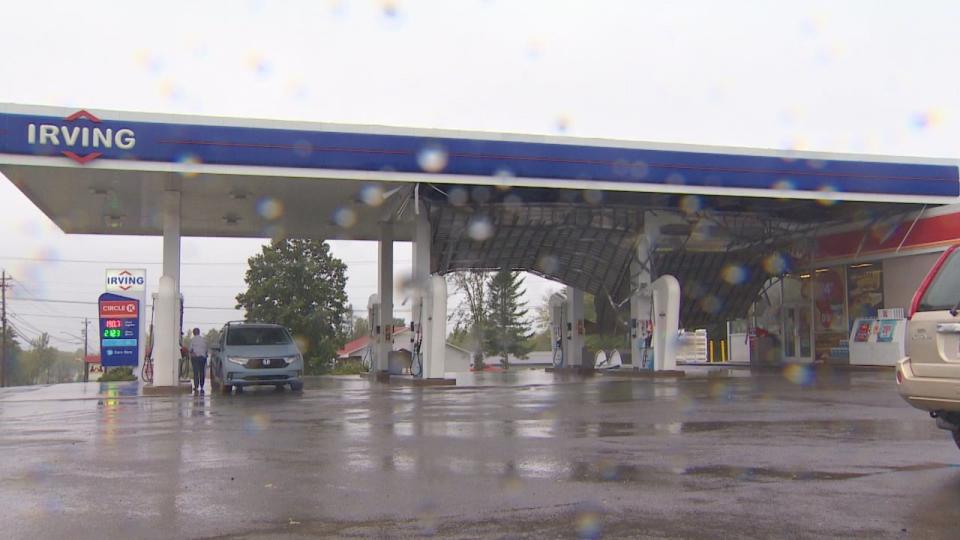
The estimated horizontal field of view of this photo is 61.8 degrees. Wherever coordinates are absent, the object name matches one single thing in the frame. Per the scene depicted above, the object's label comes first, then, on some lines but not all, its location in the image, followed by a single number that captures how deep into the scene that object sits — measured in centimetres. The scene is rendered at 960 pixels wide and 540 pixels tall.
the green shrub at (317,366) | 4931
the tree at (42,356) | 11806
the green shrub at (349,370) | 4153
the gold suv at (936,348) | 655
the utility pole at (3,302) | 6678
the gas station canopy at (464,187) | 1942
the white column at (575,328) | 3206
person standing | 2067
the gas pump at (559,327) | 3288
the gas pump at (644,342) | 2623
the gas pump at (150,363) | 2392
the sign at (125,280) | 3009
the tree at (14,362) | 8937
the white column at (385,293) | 2744
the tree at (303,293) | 5119
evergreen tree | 6425
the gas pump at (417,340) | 2352
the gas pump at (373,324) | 2834
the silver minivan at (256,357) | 1873
